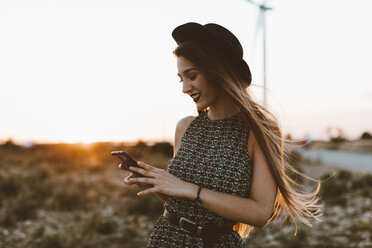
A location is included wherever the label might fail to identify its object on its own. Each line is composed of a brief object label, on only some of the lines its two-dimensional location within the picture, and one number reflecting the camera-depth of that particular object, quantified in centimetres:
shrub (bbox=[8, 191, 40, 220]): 722
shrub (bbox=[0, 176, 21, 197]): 927
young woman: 175
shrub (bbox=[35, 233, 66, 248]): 555
